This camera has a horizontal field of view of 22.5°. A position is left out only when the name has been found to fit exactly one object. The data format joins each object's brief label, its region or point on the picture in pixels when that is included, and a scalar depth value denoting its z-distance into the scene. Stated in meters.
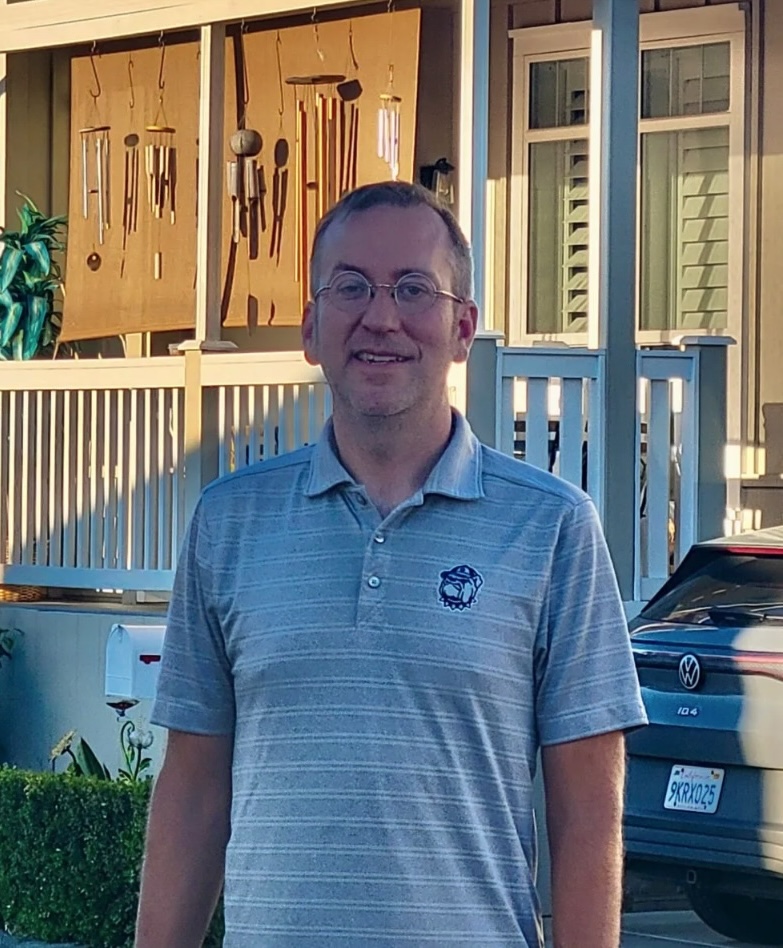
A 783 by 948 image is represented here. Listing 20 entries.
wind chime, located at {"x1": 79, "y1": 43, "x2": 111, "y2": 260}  12.43
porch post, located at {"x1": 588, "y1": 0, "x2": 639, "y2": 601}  9.23
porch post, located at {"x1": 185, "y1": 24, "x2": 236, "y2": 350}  10.59
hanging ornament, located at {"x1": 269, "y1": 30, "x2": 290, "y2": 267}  11.77
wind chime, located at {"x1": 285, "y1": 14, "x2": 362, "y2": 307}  11.39
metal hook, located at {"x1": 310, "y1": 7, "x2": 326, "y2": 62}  11.61
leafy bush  7.71
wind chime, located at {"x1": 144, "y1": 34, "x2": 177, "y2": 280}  12.21
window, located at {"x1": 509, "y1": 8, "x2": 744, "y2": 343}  11.54
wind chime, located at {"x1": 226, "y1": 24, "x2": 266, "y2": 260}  11.78
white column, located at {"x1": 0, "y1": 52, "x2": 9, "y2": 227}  12.18
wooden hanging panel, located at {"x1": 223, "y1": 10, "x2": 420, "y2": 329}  11.23
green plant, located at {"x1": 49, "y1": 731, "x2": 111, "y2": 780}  8.83
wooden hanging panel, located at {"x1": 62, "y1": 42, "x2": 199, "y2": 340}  12.15
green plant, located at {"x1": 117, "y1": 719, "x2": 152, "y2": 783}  8.67
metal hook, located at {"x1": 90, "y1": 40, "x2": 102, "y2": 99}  12.46
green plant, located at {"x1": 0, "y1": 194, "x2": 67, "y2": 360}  11.67
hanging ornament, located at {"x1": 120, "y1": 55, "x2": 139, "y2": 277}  12.34
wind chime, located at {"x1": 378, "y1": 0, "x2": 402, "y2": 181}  11.04
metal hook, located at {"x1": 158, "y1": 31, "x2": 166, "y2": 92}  12.25
